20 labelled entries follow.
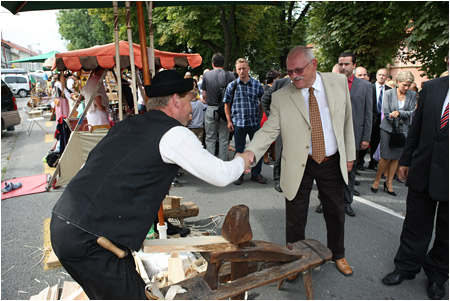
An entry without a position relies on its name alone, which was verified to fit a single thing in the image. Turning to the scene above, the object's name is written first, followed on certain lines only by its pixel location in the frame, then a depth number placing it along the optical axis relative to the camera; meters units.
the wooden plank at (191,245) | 1.61
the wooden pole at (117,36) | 2.76
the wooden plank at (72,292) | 2.53
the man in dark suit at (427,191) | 2.41
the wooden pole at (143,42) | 2.72
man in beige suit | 2.64
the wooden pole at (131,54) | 2.73
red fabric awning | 4.64
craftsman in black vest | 1.55
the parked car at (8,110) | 9.59
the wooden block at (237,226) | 1.62
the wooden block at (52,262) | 3.14
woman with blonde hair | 4.99
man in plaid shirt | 5.36
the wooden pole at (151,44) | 2.90
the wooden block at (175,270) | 2.71
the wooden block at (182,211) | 3.67
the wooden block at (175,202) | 3.76
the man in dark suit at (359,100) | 4.05
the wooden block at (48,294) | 2.64
